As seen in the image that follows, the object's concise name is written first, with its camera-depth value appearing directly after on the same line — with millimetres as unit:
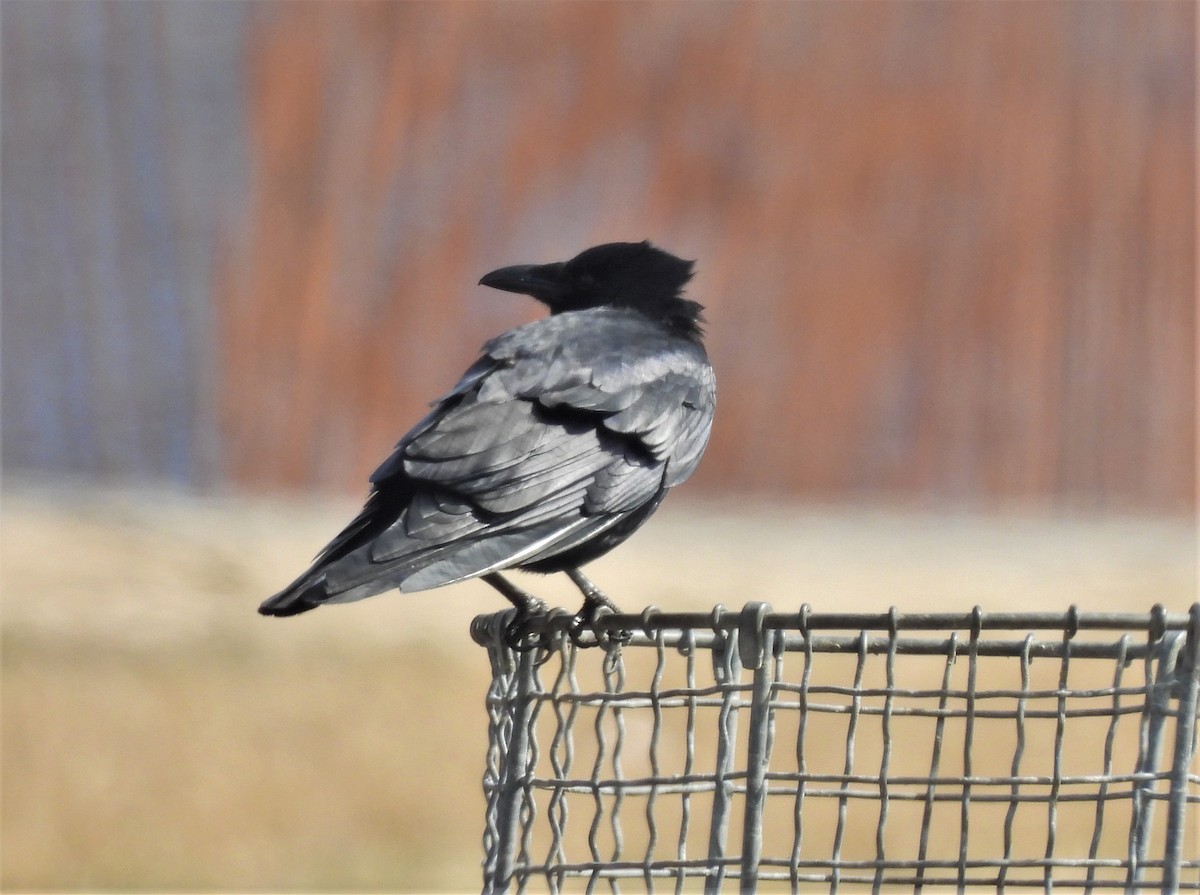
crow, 13148
